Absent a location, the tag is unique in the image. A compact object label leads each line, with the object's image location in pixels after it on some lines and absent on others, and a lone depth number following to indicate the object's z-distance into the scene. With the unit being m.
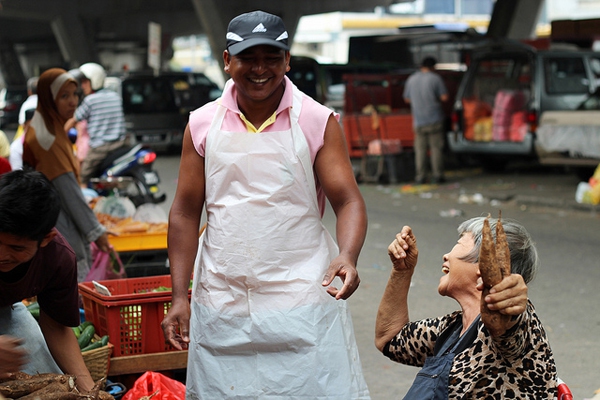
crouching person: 3.04
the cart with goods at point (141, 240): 6.21
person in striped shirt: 9.42
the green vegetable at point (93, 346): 4.21
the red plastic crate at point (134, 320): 4.39
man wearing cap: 3.09
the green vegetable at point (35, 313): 4.51
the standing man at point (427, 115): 14.21
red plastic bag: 4.04
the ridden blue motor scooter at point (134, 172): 9.44
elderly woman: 2.52
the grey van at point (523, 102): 12.78
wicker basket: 4.11
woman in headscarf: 5.41
